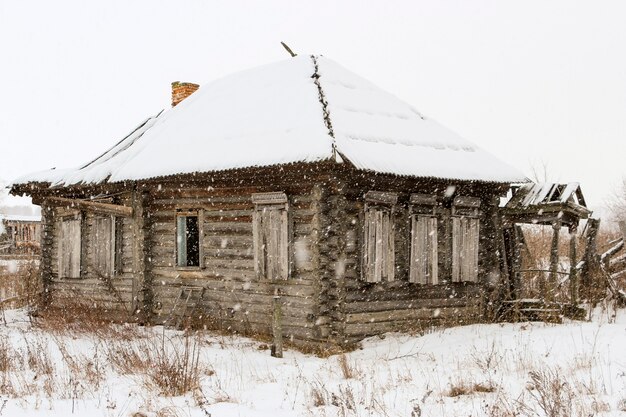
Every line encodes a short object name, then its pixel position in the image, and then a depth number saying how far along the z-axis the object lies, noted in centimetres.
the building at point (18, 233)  4169
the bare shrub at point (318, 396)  634
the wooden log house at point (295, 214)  1038
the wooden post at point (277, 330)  952
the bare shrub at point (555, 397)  527
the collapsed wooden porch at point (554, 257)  1207
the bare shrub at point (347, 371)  762
